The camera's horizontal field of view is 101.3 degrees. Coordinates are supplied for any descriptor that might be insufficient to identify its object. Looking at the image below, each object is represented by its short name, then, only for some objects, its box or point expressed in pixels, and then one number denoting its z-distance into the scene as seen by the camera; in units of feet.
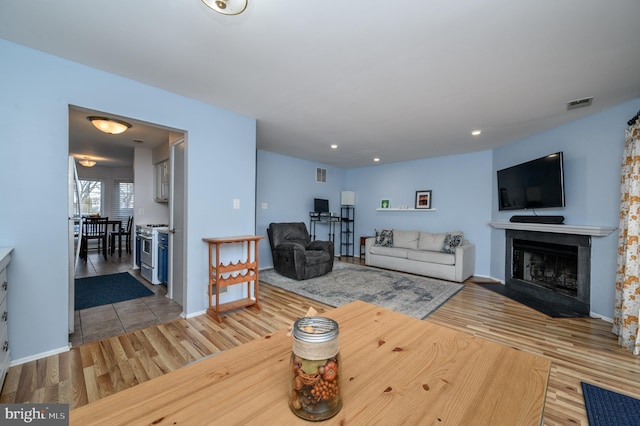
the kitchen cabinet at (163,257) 12.24
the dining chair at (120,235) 20.34
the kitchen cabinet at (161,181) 14.87
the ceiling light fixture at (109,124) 10.43
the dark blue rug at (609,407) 5.08
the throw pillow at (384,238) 18.65
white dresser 5.68
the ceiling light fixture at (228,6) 4.66
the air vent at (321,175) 21.32
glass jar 2.11
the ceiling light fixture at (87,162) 19.80
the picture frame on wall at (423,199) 18.71
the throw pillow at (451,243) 15.67
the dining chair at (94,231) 19.33
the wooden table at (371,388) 2.09
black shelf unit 23.16
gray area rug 11.00
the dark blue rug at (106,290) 10.77
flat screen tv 11.14
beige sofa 14.99
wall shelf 18.82
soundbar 11.28
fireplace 10.39
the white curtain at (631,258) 7.77
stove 13.32
